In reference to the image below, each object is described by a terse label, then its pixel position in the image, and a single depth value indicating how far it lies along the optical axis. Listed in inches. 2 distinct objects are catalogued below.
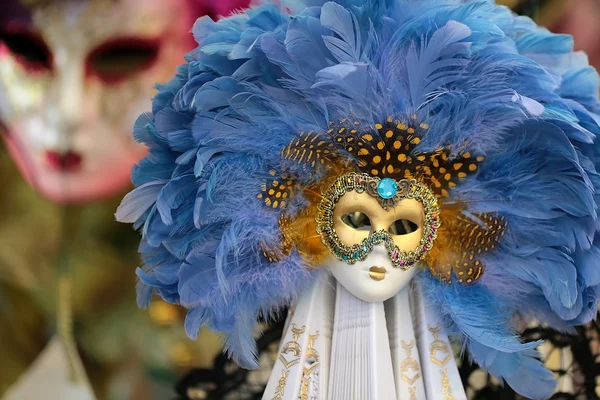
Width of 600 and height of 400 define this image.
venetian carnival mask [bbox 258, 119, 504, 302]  27.4
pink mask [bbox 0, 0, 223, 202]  34.6
